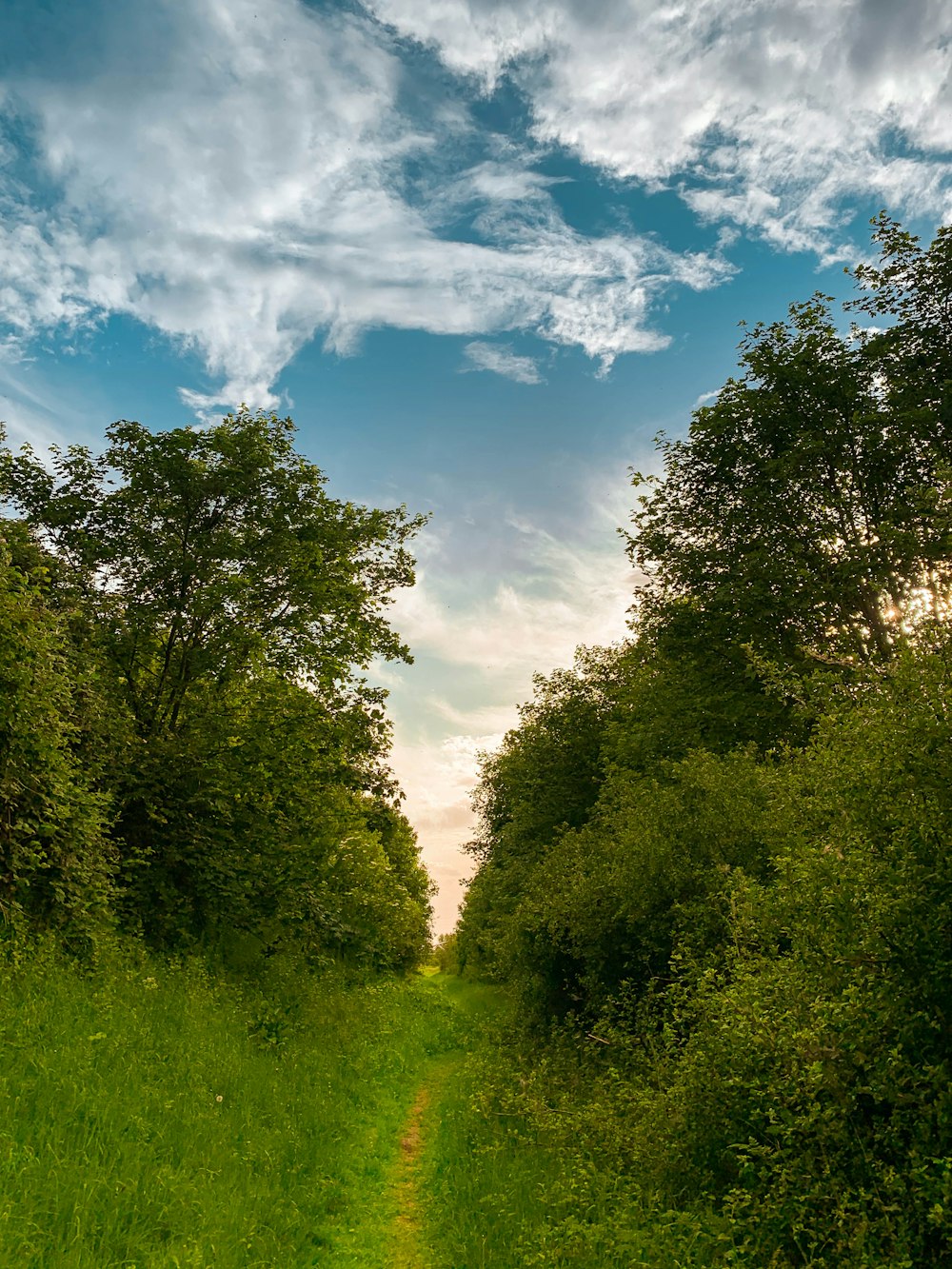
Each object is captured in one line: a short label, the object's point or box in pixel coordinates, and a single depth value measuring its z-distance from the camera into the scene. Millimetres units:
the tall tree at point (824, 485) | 17391
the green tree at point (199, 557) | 18109
